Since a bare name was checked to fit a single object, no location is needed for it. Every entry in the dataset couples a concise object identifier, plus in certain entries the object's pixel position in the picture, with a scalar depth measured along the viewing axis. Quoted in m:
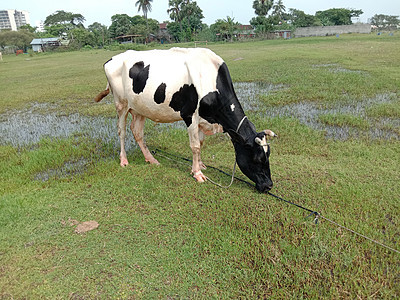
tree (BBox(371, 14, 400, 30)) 58.78
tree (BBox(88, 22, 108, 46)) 50.19
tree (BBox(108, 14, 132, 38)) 55.09
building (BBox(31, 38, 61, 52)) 53.97
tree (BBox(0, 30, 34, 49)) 51.84
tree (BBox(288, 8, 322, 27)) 58.81
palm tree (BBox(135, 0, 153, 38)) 52.88
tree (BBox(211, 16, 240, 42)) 46.62
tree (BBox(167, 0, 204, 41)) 51.66
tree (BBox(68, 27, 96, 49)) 47.50
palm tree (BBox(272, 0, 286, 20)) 61.77
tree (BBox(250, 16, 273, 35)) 47.56
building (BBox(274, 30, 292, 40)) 49.94
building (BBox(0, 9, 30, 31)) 180.38
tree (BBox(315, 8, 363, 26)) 59.03
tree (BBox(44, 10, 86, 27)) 74.75
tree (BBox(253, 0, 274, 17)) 50.25
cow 3.84
